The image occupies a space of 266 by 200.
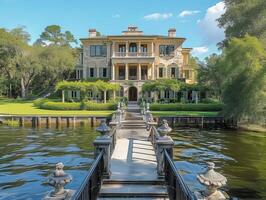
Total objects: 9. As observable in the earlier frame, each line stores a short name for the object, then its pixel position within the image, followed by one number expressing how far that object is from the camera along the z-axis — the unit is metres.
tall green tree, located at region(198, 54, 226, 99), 29.48
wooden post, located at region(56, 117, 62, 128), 22.21
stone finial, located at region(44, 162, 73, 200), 3.54
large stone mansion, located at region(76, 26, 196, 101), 33.64
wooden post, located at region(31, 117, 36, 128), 22.27
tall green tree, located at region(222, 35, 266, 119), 19.22
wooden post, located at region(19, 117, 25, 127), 22.59
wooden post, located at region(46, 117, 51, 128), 22.11
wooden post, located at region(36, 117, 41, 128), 22.24
